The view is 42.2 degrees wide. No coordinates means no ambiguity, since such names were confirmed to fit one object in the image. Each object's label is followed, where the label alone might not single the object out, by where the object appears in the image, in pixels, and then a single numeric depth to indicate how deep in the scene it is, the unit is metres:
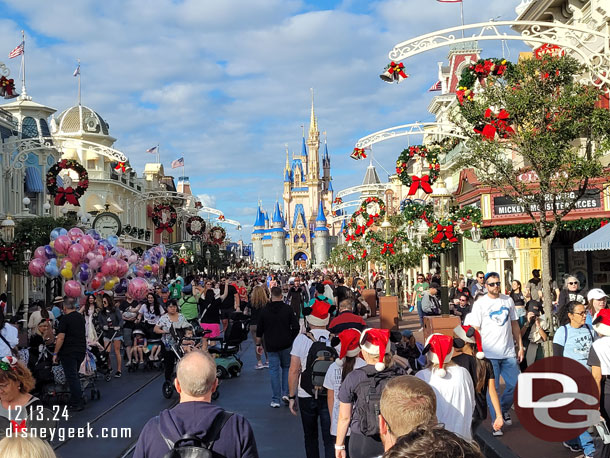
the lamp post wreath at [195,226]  52.88
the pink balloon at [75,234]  22.70
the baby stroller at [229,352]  14.50
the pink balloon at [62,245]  22.00
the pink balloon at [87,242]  22.19
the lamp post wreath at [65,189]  28.75
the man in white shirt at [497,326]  8.64
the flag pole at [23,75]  39.25
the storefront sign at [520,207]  18.25
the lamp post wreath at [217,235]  60.72
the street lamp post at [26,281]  26.77
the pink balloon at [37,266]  22.42
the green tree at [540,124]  12.71
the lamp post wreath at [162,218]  47.69
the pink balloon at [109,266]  22.67
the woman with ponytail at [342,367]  6.22
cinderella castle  175.25
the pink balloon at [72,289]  20.23
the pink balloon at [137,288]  21.72
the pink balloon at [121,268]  23.47
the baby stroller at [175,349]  12.09
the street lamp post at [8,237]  25.29
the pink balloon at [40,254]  22.73
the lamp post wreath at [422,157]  19.99
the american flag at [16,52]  33.29
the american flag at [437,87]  48.25
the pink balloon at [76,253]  21.77
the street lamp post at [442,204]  14.83
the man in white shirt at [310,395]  7.26
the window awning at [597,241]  14.78
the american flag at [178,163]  64.34
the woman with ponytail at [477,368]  6.30
